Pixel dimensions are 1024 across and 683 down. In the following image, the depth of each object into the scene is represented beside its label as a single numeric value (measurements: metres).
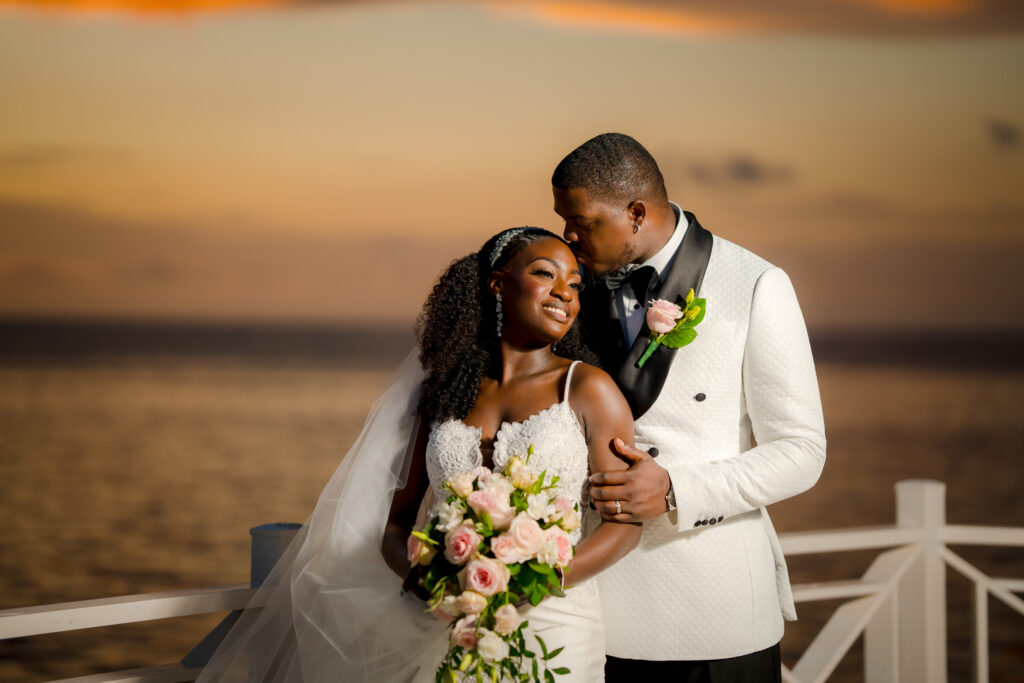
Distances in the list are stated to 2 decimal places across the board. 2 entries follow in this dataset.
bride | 2.81
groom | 2.95
